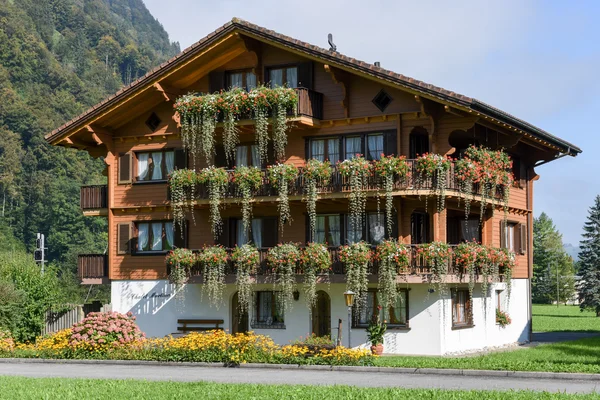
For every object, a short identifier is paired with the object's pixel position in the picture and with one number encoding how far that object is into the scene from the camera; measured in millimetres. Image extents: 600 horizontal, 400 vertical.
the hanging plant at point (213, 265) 35594
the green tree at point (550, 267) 106250
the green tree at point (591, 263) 68250
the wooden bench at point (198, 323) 37281
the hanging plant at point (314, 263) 33562
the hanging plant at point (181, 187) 36438
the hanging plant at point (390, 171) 32688
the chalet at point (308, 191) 33656
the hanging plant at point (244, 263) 35031
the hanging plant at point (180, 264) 36156
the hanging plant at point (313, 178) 34094
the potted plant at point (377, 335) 33716
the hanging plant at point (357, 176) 33350
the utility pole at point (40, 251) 58000
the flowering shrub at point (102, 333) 31156
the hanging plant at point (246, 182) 35188
